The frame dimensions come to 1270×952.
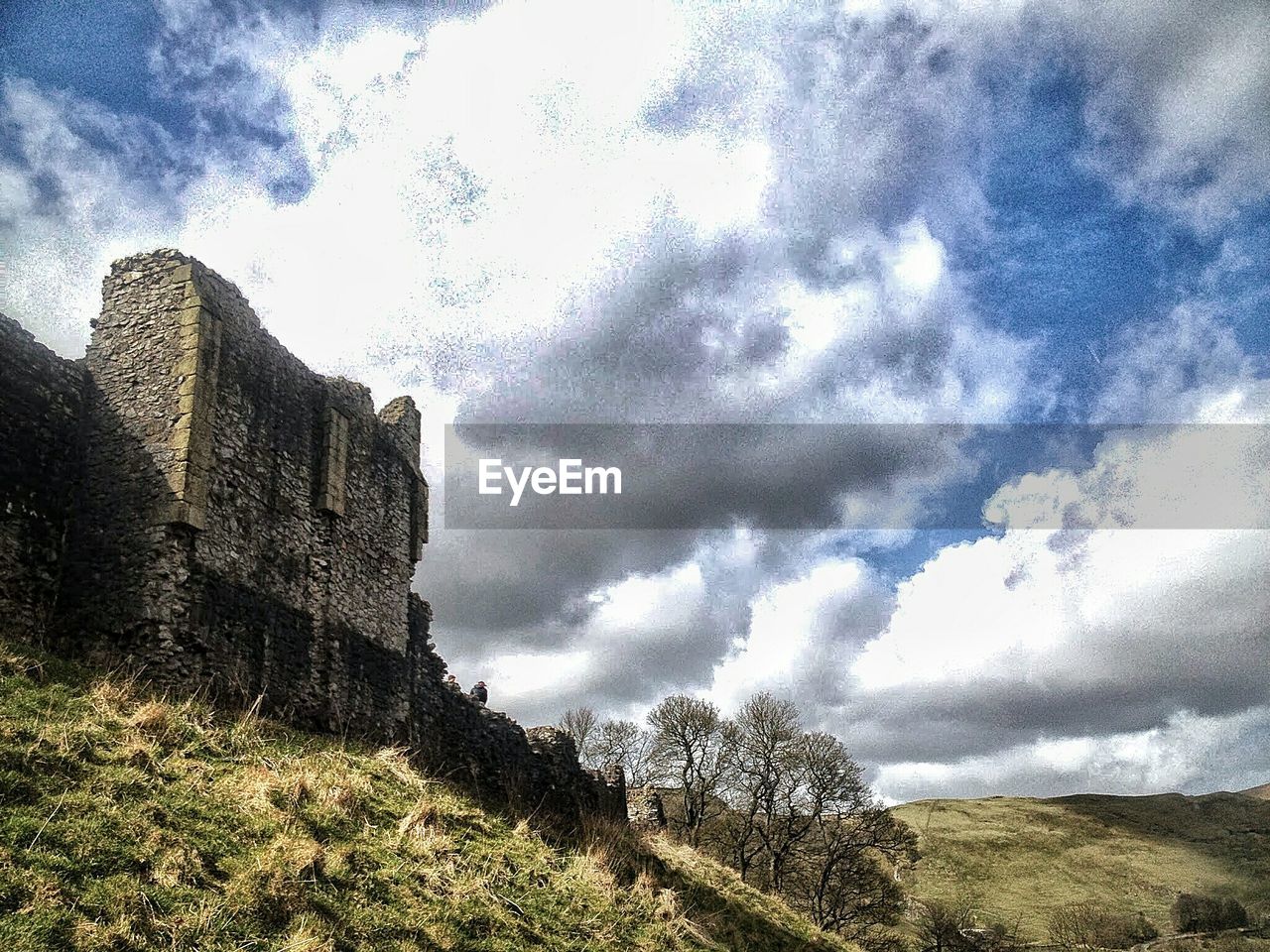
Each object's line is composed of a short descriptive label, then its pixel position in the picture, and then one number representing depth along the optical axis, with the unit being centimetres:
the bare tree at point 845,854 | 3778
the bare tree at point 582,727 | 5212
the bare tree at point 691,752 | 4162
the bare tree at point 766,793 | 3862
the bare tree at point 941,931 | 4228
